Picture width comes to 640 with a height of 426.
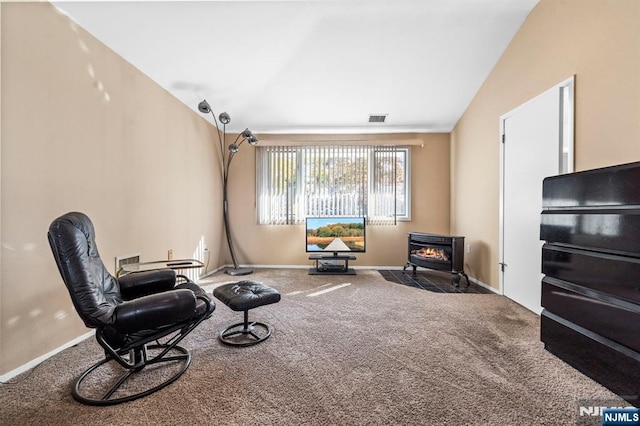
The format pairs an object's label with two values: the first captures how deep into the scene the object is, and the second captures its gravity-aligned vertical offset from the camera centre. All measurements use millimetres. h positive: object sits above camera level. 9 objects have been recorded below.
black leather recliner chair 1390 -575
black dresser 1392 -368
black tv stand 4352 -907
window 4680 +535
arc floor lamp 4102 +794
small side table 2261 -468
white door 2486 +360
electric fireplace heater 3650 -596
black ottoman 1996 -681
